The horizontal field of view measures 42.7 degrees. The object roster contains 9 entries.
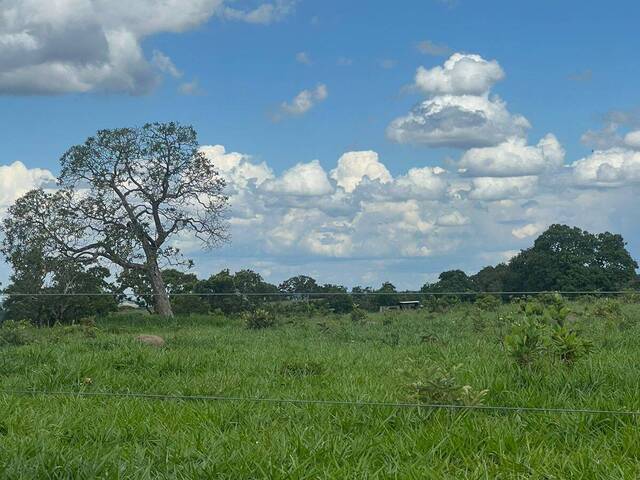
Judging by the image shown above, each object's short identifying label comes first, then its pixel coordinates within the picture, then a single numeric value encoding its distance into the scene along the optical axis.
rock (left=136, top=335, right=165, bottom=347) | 13.31
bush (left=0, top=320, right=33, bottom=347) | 14.12
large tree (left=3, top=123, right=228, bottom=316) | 28.20
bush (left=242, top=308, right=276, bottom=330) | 17.92
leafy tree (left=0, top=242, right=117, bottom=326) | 25.58
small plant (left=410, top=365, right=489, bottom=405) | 6.57
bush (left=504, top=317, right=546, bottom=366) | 7.67
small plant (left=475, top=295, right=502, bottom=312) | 17.38
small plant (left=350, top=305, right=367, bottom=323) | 16.33
